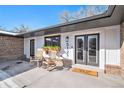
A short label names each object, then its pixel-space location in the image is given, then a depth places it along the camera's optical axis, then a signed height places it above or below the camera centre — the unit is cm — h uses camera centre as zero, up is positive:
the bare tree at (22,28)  1654 +395
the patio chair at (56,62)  452 -97
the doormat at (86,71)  351 -125
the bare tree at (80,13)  1065 +507
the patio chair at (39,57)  493 -74
